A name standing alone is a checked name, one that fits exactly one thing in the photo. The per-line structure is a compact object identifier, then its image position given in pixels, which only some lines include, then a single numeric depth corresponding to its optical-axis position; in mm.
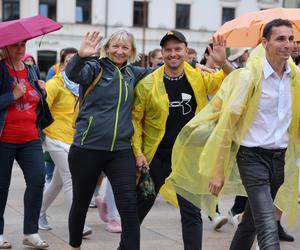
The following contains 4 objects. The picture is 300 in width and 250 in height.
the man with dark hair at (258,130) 4395
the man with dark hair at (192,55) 8744
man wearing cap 5066
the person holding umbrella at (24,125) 5637
